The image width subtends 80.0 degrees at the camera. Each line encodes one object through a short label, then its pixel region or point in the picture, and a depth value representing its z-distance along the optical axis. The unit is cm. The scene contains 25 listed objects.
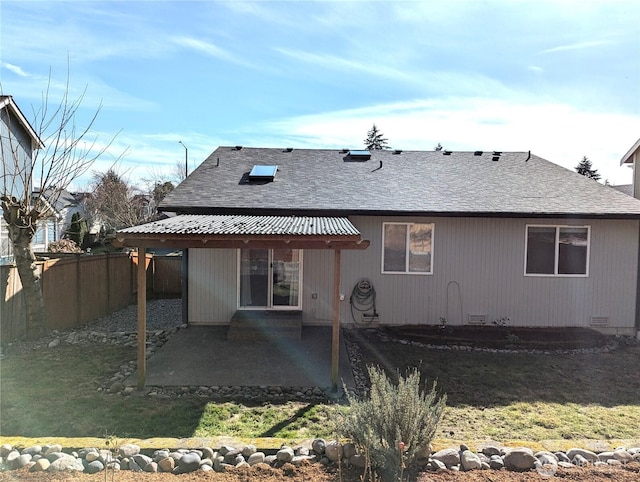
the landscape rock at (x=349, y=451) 352
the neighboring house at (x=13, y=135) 1314
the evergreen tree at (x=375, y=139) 4750
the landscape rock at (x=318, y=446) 365
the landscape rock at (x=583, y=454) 367
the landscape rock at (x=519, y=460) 348
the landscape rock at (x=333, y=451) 352
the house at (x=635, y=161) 1162
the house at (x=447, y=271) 927
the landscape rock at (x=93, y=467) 334
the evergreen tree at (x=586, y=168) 4678
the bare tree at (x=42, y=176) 789
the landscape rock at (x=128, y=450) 357
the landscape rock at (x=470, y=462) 347
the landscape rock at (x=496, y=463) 351
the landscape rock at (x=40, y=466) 329
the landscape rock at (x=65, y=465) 331
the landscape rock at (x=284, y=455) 353
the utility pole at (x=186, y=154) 2686
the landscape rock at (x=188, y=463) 340
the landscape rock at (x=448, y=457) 353
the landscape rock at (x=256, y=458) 352
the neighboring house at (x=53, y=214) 849
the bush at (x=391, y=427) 323
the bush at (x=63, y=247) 1840
